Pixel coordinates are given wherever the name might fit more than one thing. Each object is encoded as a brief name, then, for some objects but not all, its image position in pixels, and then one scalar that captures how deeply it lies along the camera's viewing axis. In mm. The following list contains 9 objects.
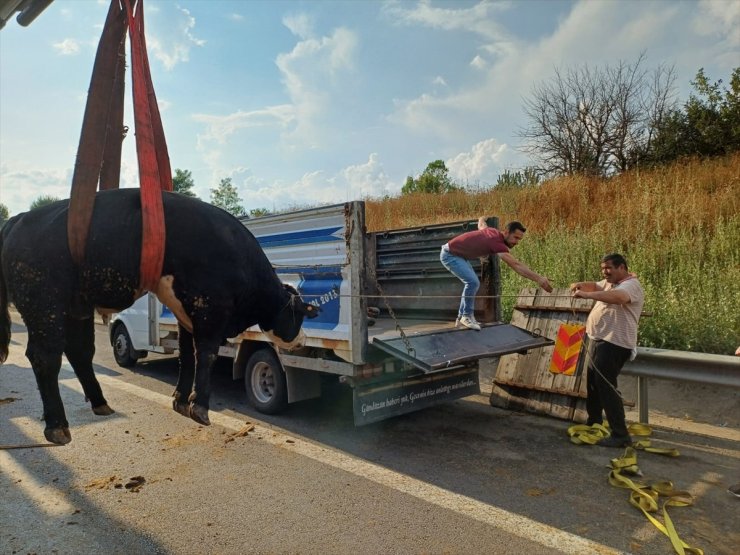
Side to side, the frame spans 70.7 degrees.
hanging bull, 1783
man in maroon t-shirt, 6000
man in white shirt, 5234
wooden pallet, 6117
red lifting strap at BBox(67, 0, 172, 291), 1751
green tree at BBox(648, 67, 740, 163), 13016
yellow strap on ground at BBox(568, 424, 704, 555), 3451
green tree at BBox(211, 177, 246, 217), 34625
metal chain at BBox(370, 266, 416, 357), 4739
